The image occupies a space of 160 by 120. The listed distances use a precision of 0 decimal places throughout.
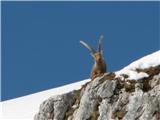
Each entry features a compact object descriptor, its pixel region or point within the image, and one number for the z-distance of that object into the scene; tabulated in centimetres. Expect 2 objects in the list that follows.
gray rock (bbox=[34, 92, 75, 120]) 3972
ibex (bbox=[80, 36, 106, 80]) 4121
